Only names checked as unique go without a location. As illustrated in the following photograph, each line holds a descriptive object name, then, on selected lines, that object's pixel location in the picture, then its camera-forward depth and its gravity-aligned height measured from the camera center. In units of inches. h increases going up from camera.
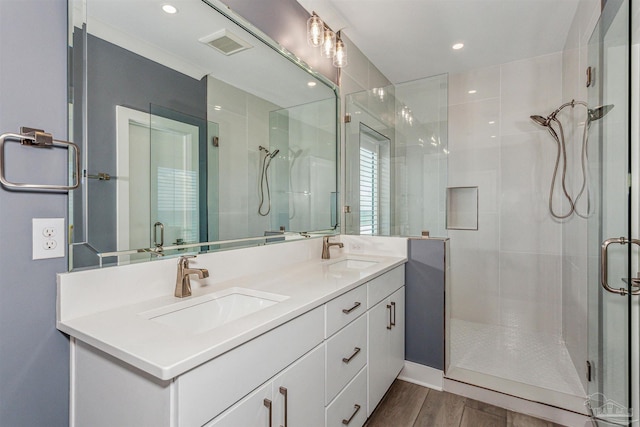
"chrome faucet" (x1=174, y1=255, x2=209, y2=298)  46.9 -10.0
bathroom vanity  30.0 -16.1
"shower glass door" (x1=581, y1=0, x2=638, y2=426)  48.7 -1.5
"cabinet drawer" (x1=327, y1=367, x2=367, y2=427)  52.6 -35.7
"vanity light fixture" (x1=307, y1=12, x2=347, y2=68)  77.2 +45.5
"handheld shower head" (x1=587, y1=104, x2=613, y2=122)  57.7 +20.6
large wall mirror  40.3 +13.5
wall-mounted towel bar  33.4 +7.8
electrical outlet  36.1 -3.1
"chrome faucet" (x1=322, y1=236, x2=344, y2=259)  86.2 -9.8
